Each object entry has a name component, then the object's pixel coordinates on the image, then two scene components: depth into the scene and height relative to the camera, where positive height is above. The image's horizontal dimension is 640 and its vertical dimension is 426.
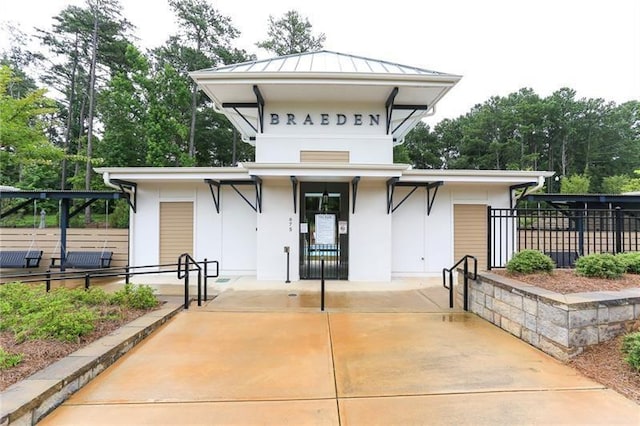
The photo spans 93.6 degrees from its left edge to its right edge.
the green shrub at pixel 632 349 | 2.99 -1.33
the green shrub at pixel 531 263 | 4.87 -0.69
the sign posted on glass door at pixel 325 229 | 8.20 -0.24
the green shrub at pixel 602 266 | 4.48 -0.68
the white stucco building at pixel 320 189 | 7.75 +0.91
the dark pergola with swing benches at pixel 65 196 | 9.09 +0.74
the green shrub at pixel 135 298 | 5.11 -1.35
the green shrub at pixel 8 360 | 2.84 -1.36
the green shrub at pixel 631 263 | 4.82 -0.67
